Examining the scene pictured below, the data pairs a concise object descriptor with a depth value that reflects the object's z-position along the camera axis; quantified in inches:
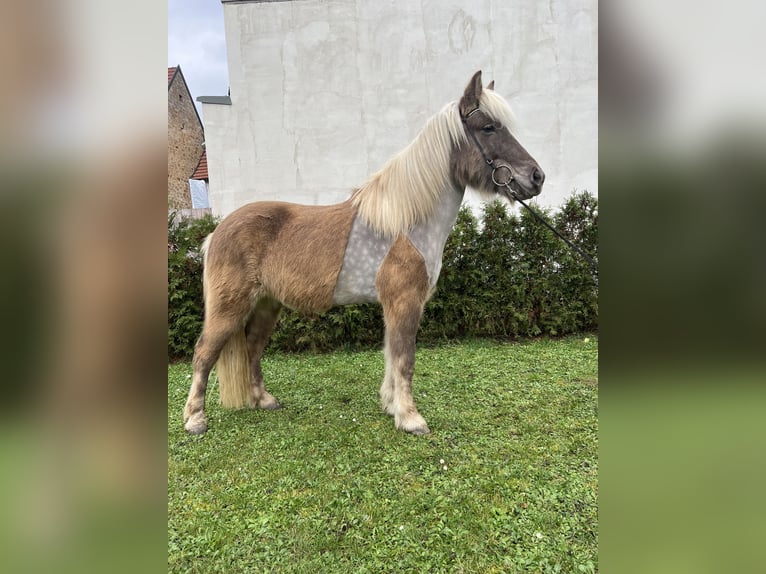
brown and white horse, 107.9
